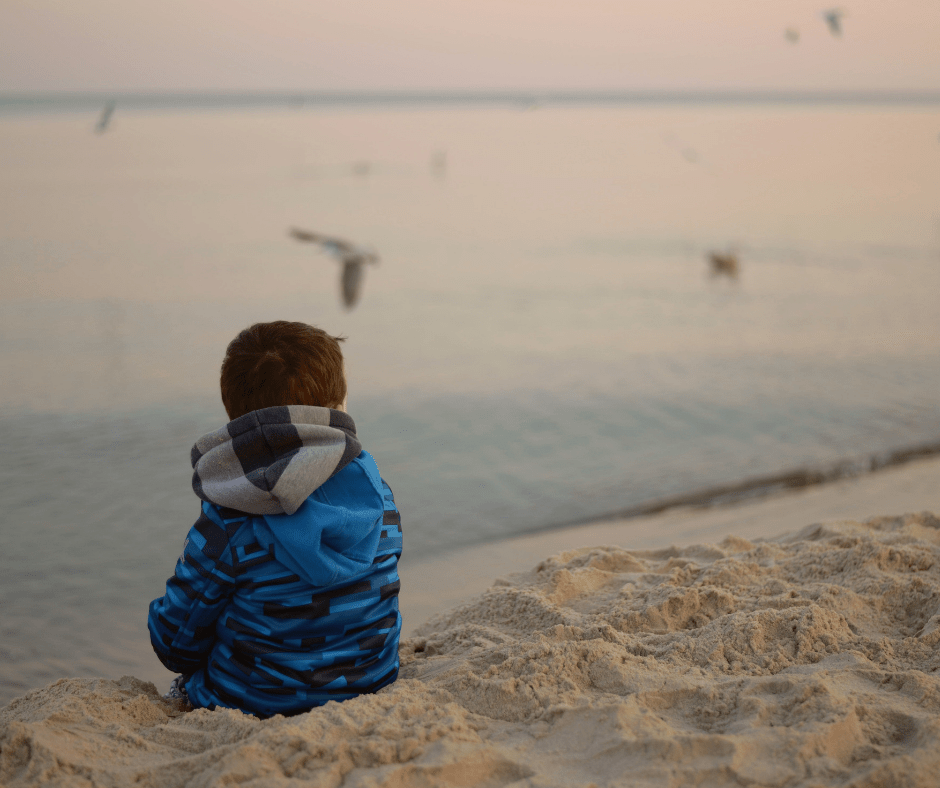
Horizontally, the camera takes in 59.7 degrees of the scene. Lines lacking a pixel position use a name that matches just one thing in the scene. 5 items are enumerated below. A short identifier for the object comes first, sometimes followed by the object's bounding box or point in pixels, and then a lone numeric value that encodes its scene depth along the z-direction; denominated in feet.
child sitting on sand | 6.27
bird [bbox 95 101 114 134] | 22.30
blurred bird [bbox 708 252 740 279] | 42.80
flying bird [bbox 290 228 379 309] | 29.32
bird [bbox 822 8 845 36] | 29.03
